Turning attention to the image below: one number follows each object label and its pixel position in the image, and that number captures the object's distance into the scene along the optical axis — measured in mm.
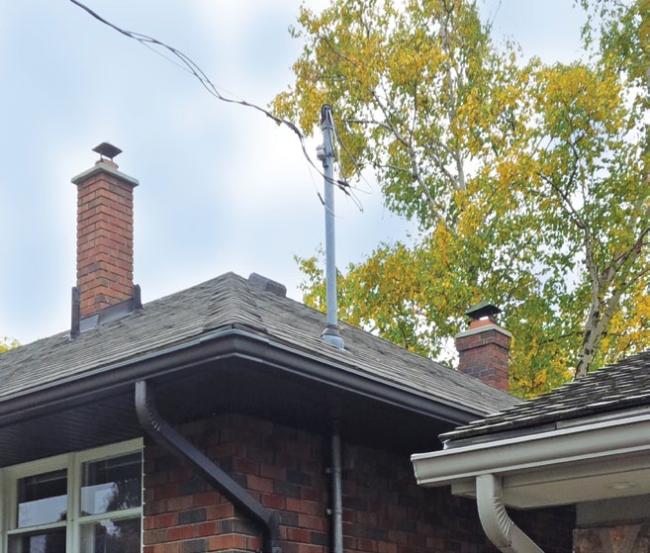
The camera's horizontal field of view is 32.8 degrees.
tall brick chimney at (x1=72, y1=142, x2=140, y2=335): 9648
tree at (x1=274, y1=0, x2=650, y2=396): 19266
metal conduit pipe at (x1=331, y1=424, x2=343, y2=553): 7133
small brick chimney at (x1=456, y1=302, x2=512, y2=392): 12789
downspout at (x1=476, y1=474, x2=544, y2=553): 5441
